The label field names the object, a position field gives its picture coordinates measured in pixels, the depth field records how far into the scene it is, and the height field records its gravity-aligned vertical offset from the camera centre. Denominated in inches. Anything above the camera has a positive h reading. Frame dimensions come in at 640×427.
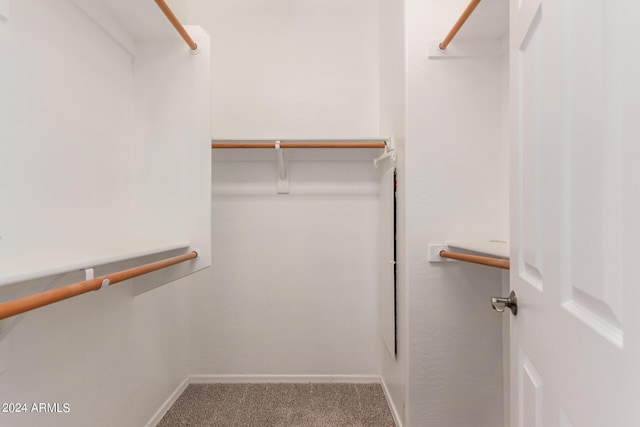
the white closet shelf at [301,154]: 89.3 +15.2
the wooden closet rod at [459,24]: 51.2 +30.7
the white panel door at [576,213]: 16.3 -0.1
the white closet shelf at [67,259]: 27.4 -4.9
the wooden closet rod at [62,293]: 24.8 -7.0
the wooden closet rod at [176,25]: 49.7 +29.7
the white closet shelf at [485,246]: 47.5 -5.6
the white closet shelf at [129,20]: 50.4 +30.5
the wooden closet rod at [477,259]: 44.3 -7.2
